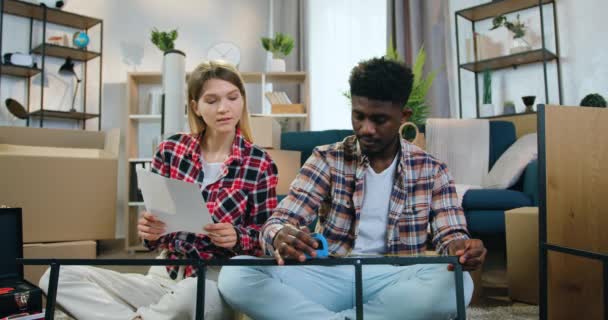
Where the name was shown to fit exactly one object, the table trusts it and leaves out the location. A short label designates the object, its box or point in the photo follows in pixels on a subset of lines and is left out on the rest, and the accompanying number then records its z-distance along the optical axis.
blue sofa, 2.13
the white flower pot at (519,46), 3.08
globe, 3.56
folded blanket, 2.60
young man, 0.93
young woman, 1.04
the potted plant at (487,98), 3.21
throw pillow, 2.32
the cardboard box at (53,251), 1.86
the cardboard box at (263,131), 2.50
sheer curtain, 3.91
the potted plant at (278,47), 3.83
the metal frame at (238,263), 0.72
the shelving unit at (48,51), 3.35
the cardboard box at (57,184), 1.90
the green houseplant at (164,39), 3.66
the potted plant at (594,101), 2.40
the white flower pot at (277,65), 3.83
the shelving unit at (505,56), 3.04
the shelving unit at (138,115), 3.56
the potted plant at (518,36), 3.09
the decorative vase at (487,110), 3.21
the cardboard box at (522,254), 1.71
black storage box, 1.07
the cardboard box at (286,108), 3.78
